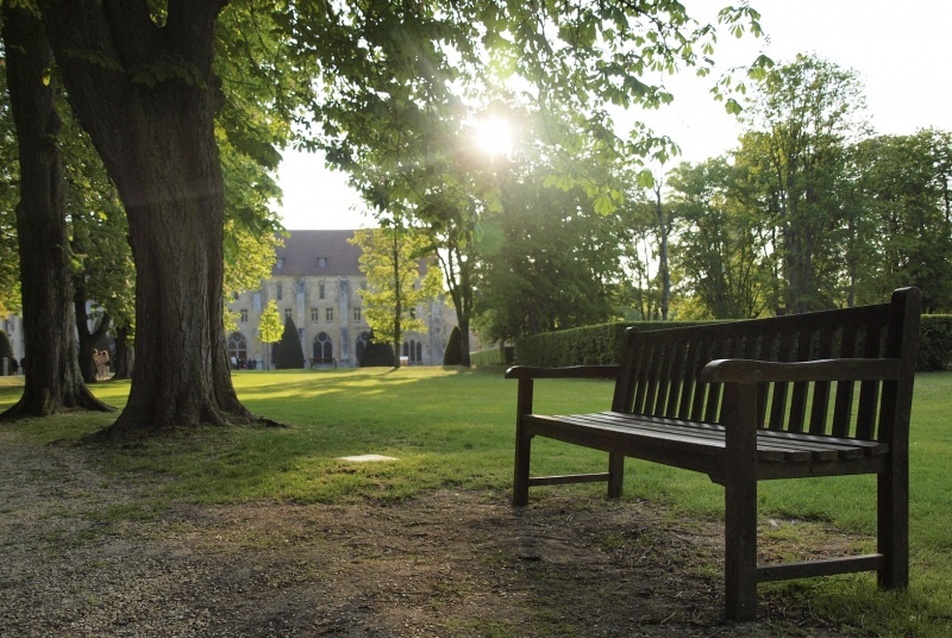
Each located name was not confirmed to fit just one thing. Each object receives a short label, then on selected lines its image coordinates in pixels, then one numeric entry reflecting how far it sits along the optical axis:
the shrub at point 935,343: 19.86
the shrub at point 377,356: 65.44
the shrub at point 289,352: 69.62
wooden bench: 2.86
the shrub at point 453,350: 55.91
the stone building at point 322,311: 83.00
